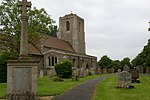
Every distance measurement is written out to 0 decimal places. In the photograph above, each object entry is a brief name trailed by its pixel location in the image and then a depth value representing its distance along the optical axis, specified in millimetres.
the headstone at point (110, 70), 35539
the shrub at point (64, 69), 19601
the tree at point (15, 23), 14206
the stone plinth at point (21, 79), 6988
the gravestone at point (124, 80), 11192
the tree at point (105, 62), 38127
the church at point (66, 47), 27568
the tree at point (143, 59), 23425
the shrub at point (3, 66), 15640
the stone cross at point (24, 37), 7166
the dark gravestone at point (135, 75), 14091
